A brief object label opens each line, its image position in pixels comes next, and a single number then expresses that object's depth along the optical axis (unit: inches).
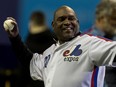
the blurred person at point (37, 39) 425.7
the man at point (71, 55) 313.9
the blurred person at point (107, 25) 318.6
